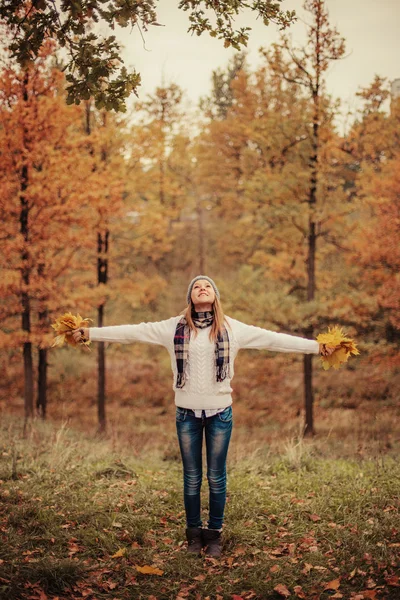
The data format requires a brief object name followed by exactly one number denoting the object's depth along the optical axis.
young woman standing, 4.28
